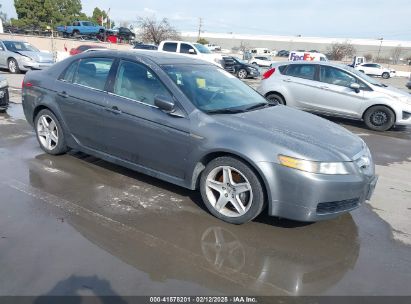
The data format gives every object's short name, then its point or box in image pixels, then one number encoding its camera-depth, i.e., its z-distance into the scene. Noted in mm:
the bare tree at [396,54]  77238
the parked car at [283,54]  65275
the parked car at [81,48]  20688
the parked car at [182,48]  19359
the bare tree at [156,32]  45938
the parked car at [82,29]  38781
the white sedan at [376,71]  43375
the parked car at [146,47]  23562
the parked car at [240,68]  23750
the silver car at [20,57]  16500
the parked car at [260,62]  42688
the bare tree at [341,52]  68544
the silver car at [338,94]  9000
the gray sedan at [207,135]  3438
